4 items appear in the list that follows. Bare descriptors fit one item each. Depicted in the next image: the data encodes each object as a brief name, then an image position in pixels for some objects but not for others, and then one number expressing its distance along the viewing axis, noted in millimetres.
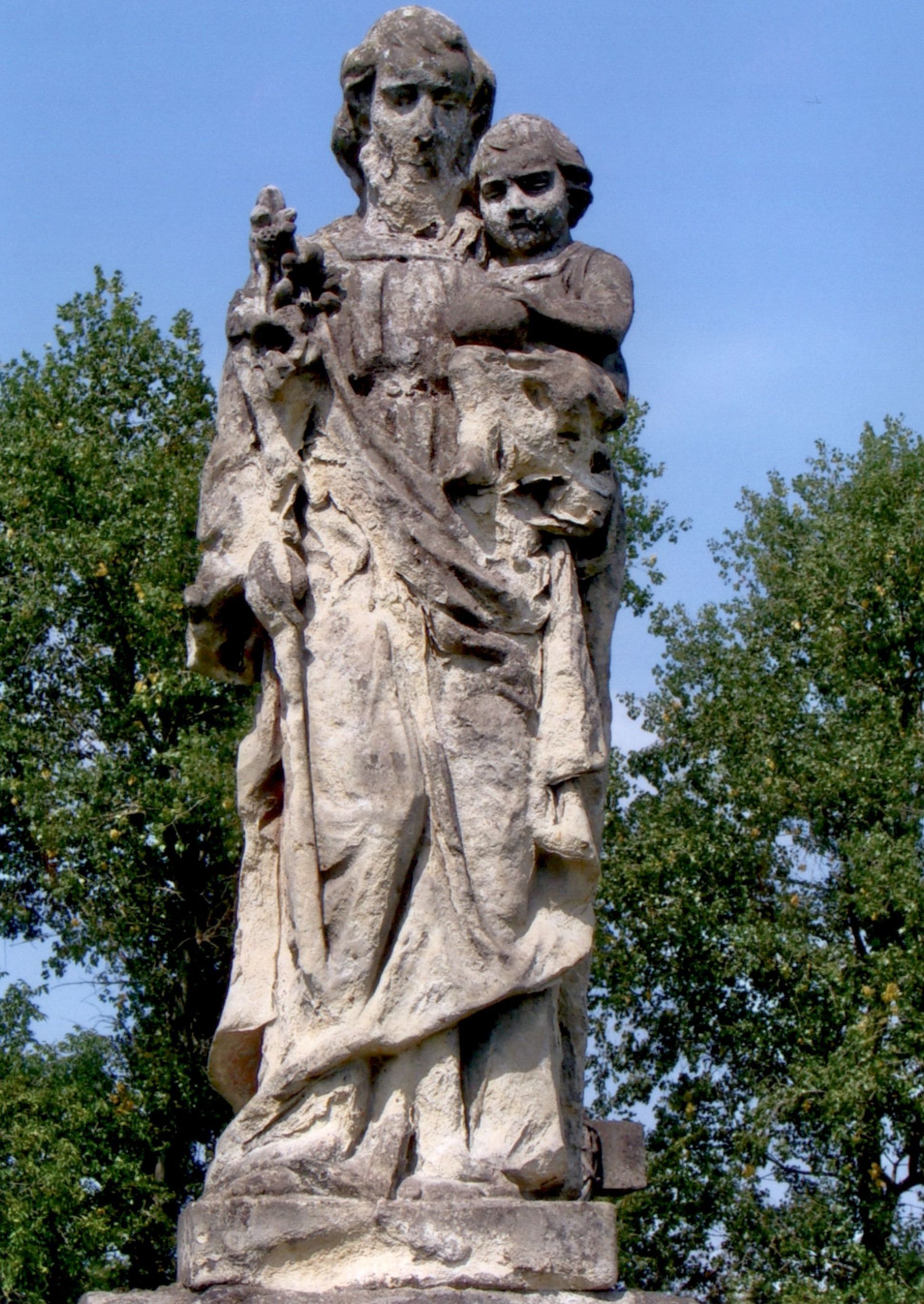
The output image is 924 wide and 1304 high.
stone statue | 5742
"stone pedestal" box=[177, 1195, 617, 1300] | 5555
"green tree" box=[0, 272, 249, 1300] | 19844
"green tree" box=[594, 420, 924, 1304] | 19344
